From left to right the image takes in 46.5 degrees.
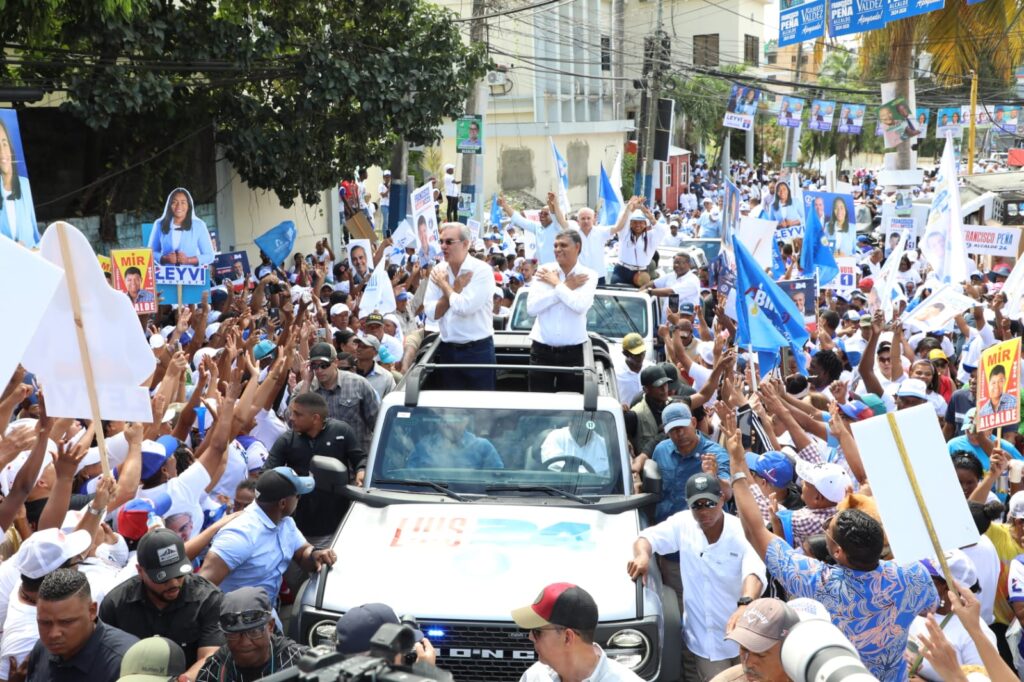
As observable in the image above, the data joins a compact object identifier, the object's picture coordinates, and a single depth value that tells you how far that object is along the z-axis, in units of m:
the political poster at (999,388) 7.46
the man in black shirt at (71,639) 4.43
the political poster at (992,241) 16.31
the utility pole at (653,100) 30.84
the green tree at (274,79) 15.08
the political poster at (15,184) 10.67
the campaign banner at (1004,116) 46.59
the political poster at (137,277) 10.48
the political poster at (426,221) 13.64
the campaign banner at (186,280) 11.64
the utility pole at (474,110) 25.45
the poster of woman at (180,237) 11.84
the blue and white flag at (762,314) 9.79
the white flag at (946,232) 12.95
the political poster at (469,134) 24.06
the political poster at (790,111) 33.75
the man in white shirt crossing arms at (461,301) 8.79
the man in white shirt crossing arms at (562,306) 8.99
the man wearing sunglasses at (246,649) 4.57
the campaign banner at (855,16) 16.53
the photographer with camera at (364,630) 3.60
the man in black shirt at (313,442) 7.38
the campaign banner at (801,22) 17.48
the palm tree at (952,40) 25.47
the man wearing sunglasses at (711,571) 5.77
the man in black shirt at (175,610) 4.98
